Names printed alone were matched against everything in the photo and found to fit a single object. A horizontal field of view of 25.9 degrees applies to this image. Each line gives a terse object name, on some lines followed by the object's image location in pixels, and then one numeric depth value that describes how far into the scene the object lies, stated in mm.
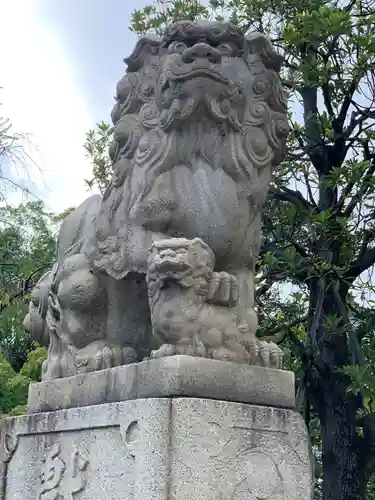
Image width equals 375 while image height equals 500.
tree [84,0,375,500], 7434
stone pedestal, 3186
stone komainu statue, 3533
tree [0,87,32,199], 8961
